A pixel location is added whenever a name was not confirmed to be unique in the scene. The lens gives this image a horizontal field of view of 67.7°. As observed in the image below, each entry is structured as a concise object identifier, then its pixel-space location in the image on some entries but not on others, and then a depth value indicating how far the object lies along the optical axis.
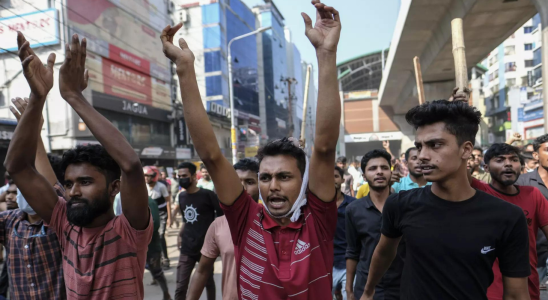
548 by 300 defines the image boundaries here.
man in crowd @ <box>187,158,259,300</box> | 2.72
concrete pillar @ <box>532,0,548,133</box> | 7.43
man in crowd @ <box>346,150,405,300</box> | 2.91
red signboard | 22.11
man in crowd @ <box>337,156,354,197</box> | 10.69
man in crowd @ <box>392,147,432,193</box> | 4.32
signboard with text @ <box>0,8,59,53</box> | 19.05
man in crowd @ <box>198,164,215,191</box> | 8.09
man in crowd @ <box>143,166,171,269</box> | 6.88
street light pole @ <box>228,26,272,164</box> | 15.89
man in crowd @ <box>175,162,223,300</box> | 4.47
